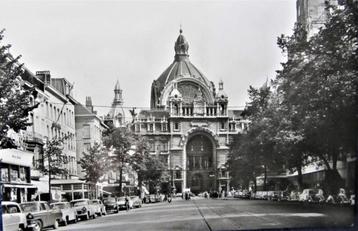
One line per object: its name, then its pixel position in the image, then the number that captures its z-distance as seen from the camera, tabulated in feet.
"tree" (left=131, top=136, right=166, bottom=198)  132.36
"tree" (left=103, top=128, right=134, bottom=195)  123.83
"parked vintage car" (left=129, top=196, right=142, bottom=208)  133.91
